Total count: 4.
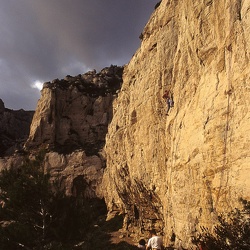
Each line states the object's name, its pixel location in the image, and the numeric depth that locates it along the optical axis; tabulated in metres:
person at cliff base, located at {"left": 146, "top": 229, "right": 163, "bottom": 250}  11.36
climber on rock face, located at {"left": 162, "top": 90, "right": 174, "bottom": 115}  17.30
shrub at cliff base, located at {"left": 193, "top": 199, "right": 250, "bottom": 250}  7.91
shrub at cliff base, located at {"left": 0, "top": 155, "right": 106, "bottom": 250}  18.98
